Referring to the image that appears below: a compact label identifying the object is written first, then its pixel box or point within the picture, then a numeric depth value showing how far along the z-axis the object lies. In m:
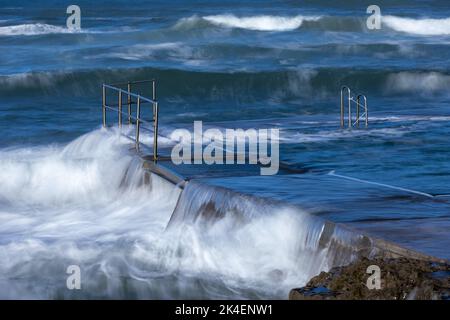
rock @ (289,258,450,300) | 9.96
